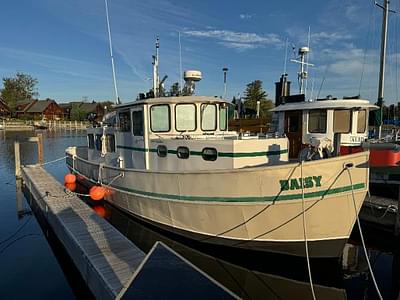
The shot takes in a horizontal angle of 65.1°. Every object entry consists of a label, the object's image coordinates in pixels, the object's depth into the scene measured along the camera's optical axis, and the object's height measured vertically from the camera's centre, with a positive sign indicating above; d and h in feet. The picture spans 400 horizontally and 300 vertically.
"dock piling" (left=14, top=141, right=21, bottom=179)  57.62 -7.78
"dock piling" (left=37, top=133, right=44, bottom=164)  59.66 -4.25
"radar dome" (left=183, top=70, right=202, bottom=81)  35.47 +5.70
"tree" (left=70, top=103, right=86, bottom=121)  305.73 +11.04
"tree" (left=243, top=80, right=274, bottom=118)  145.08 +14.67
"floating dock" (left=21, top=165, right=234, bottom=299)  7.75 -8.32
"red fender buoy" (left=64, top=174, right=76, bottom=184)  50.98 -8.78
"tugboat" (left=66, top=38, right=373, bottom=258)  22.36 -4.01
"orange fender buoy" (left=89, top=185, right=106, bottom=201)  37.09 -8.01
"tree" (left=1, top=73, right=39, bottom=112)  313.73 +37.10
